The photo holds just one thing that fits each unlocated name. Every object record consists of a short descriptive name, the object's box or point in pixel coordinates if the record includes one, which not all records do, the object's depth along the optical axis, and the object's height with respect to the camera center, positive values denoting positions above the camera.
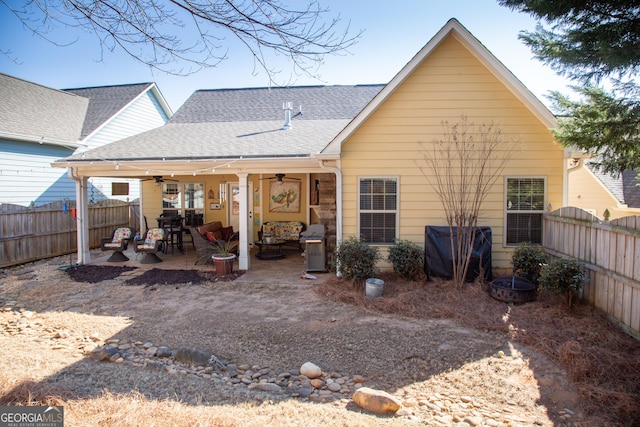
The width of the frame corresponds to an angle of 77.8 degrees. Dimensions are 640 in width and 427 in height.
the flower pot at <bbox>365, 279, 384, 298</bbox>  6.92 -1.49
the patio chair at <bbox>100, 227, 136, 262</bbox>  10.23 -1.05
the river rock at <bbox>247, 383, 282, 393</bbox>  3.91 -1.84
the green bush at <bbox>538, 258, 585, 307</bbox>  5.81 -1.09
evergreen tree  4.73 +1.78
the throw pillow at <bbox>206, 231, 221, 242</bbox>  9.71 -0.83
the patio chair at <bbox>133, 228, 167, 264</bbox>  9.88 -1.06
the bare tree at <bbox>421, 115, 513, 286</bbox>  7.82 +0.82
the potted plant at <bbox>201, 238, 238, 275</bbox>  8.74 -1.23
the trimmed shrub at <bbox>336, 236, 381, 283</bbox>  7.51 -1.07
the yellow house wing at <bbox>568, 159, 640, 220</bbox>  14.22 +0.44
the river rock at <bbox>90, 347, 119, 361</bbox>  4.58 -1.77
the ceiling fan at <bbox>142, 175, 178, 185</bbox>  11.87 +0.73
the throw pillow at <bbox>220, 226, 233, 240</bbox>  11.73 -0.87
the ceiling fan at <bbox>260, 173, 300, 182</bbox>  10.58 +0.71
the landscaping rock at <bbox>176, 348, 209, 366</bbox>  4.57 -1.80
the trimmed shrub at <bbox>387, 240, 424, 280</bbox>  7.73 -1.09
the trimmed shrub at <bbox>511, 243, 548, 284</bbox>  7.18 -1.04
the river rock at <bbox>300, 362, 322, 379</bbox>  4.25 -1.81
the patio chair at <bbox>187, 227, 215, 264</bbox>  9.50 -1.06
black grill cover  7.50 -0.95
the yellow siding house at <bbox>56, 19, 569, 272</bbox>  7.81 +0.98
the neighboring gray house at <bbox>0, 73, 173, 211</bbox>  12.45 +2.66
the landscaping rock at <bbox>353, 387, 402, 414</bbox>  3.48 -1.76
